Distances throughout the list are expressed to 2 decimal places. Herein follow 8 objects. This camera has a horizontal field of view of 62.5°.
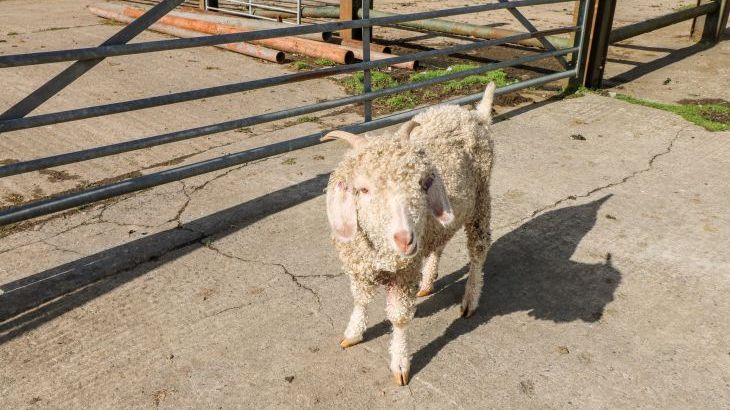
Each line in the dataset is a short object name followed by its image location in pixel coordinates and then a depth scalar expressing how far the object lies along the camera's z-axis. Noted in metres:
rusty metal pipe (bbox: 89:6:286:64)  8.75
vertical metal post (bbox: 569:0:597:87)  7.12
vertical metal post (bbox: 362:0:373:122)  5.02
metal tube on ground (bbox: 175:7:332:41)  9.59
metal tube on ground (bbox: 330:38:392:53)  8.76
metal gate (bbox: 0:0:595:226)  3.43
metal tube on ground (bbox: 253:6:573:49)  7.80
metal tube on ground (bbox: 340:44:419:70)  8.14
